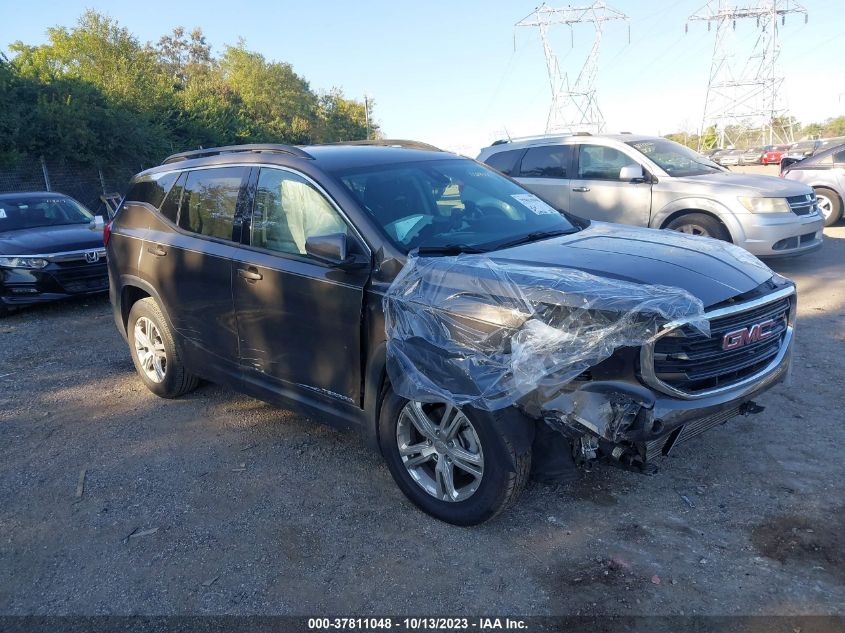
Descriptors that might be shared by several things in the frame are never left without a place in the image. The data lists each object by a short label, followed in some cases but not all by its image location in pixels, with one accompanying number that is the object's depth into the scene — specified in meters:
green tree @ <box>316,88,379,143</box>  56.53
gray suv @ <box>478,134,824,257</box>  8.08
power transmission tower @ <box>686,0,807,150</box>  55.06
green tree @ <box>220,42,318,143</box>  48.78
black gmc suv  2.95
